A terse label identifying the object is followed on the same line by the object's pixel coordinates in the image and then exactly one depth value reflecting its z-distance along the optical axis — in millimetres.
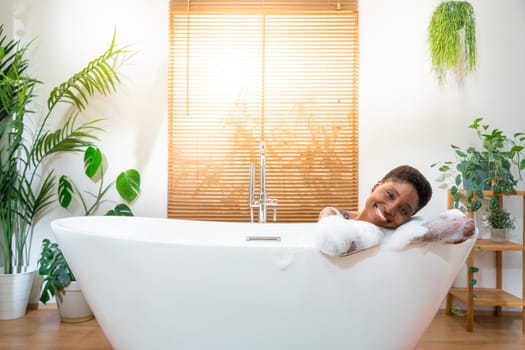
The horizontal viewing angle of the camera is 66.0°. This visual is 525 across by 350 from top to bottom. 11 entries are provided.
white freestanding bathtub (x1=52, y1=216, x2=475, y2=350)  1422
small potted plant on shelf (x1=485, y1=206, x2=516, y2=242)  2504
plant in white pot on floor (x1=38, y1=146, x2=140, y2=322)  2377
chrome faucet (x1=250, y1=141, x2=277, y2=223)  2445
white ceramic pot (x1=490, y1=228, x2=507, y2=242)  2506
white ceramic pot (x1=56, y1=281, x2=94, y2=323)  2408
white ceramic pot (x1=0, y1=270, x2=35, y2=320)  2426
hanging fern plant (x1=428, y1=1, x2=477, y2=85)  2590
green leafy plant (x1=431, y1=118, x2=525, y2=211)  2373
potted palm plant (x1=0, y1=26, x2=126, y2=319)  2453
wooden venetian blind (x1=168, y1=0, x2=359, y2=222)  2725
